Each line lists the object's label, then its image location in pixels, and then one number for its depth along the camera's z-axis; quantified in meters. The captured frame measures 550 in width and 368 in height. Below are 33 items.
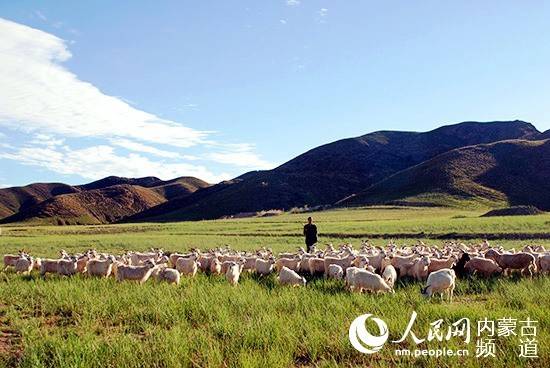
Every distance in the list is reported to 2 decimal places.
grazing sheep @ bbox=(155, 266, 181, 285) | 14.71
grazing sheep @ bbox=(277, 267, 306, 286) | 14.09
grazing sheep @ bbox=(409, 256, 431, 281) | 15.30
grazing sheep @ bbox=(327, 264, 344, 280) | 14.93
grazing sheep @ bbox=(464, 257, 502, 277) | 15.25
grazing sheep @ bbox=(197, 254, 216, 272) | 18.41
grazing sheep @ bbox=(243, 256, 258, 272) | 18.31
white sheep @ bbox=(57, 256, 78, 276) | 16.94
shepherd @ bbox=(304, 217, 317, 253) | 20.92
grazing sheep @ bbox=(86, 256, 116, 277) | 16.62
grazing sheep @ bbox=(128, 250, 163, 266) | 20.62
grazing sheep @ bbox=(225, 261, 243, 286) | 14.85
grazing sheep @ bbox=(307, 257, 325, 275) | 17.14
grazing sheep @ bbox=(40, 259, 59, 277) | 17.08
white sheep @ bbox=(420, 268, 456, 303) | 11.76
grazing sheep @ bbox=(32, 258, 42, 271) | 18.34
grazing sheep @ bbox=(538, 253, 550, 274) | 15.81
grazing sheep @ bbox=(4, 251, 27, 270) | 20.20
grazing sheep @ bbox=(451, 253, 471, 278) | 15.17
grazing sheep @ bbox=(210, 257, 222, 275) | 17.58
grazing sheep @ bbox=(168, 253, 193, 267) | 19.65
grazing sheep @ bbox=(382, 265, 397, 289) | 13.26
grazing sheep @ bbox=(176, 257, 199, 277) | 17.02
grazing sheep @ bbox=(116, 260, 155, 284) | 14.95
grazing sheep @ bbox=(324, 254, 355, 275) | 16.45
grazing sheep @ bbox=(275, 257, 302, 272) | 17.25
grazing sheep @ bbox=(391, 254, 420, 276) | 16.06
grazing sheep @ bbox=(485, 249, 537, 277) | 15.47
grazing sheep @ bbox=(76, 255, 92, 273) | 17.61
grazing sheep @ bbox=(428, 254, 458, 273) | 15.53
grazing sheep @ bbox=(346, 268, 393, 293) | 12.38
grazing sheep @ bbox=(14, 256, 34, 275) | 18.23
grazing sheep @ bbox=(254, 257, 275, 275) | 17.20
